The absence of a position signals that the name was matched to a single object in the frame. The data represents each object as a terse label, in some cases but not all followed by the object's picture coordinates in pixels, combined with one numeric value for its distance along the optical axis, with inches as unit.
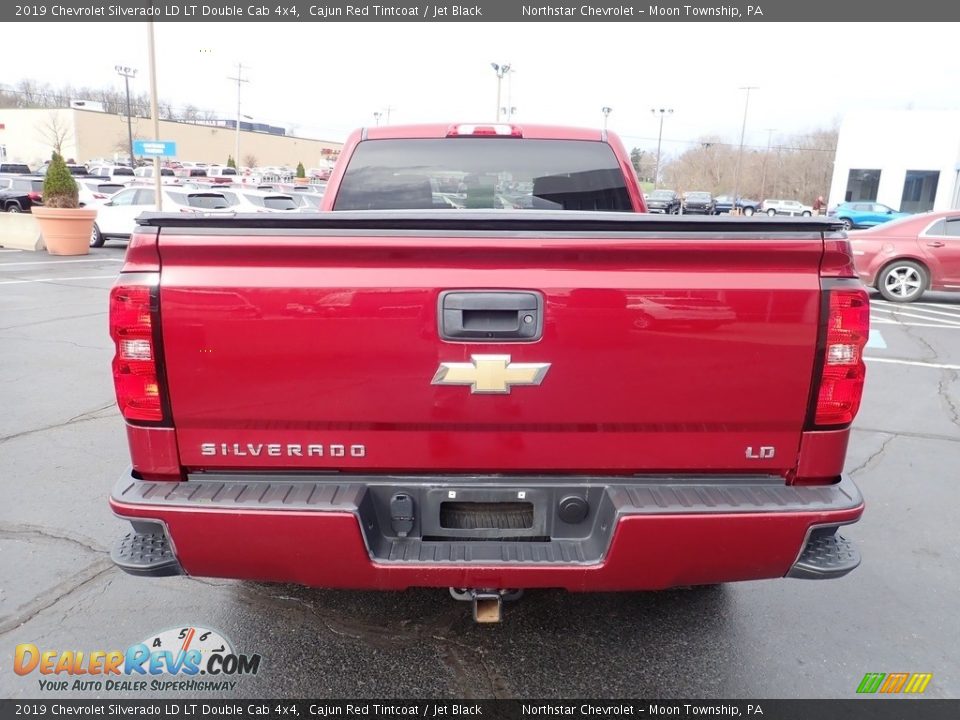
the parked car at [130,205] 740.0
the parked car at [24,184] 1126.8
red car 465.4
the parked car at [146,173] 1702.1
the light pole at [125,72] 2618.1
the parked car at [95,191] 785.6
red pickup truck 84.3
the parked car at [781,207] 2140.7
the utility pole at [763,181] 3530.0
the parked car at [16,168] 1942.7
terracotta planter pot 669.3
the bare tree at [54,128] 3137.3
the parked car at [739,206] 2075.1
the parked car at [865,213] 1537.9
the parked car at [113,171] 1836.9
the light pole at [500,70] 1616.6
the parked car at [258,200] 762.8
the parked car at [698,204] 2037.6
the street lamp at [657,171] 3248.0
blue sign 673.0
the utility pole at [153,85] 764.0
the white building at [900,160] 1705.2
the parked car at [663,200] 1587.1
